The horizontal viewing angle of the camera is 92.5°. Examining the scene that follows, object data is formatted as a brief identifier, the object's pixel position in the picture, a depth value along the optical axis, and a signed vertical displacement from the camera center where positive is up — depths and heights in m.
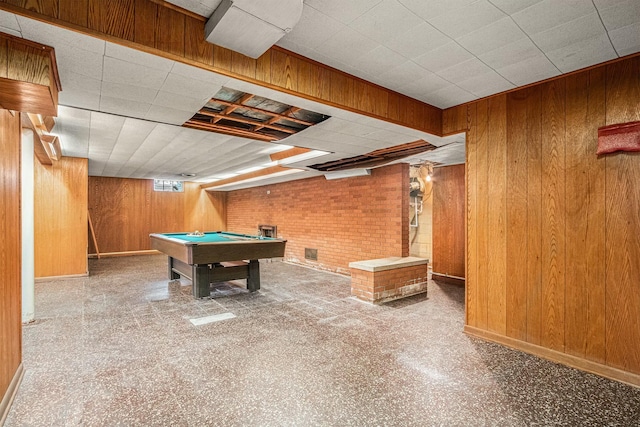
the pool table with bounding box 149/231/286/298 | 4.36 -0.66
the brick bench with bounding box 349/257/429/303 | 4.65 -1.07
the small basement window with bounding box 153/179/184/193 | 10.50 +0.99
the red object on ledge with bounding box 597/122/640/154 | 2.37 +0.57
